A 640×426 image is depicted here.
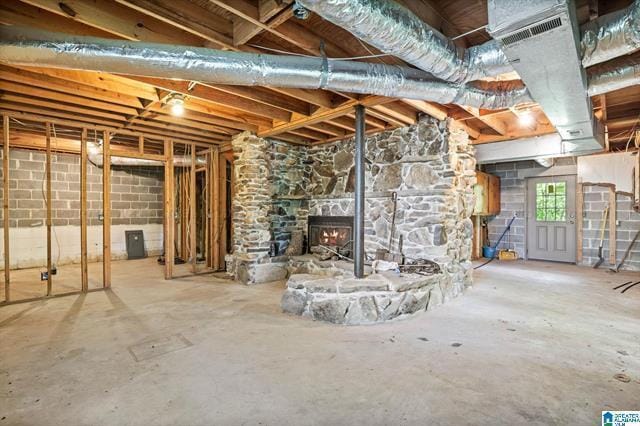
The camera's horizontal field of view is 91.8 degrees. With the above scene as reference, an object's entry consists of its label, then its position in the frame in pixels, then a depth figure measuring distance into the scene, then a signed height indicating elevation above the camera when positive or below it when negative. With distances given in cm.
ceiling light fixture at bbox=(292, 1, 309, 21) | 184 +121
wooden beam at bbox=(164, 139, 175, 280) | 517 +2
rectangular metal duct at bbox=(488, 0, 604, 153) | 156 +95
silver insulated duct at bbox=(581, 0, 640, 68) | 170 +101
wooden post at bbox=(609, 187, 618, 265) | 596 -33
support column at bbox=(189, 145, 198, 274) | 549 +9
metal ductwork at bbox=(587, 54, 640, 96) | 233 +103
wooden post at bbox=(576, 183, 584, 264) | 635 -18
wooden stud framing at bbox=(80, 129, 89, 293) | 442 +4
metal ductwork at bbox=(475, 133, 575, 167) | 455 +94
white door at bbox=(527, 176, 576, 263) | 656 -19
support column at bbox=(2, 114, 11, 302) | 374 +29
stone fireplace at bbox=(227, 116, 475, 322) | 403 +19
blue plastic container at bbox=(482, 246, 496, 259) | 722 -99
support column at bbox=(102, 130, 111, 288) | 457 +3
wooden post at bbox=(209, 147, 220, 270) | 569 +9
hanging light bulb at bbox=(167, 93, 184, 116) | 343 +124
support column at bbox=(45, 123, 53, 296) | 405 +5
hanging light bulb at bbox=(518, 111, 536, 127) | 419 +128
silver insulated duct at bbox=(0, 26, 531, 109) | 190 +101
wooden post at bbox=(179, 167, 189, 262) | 686 -11
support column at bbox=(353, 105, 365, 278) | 347 +14
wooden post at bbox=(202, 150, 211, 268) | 589 +8
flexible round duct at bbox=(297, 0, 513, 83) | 160 +102
